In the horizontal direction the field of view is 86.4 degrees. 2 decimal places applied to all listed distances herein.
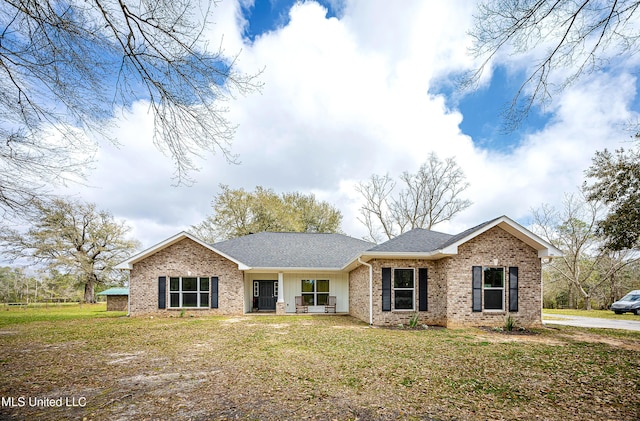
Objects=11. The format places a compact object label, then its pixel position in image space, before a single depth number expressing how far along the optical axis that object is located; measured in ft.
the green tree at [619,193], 45.44
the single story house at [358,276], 41.06
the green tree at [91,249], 93.04
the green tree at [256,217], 109.09
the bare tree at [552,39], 13.51
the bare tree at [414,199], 100.49
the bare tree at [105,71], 13.17
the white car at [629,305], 61.46
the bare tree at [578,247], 83.87
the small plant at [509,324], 39.52
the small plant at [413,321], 40.78
